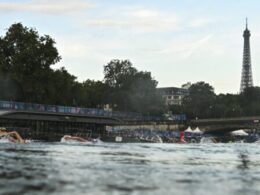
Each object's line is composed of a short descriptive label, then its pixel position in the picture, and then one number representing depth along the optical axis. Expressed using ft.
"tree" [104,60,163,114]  606.55
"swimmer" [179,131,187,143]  428.23
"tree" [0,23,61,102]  401.08
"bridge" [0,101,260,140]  363.15
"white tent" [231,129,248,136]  573.74
